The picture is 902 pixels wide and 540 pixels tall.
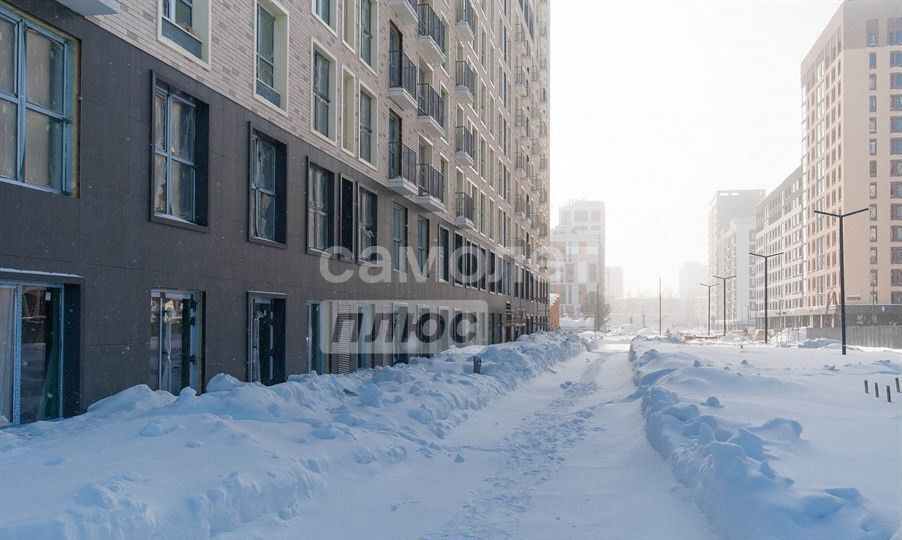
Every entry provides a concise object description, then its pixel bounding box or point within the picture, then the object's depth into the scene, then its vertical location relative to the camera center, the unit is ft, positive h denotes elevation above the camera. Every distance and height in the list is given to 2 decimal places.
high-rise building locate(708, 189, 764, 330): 471.33 +32.50
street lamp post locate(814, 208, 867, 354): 91.61 -0.27
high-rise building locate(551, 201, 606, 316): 446.60 +16.27
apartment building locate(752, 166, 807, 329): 314.14 +21.40
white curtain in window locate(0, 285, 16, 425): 26.18 -2.48
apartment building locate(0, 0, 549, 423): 27.81 +6.18
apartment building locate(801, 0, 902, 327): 240.94 +50.34
